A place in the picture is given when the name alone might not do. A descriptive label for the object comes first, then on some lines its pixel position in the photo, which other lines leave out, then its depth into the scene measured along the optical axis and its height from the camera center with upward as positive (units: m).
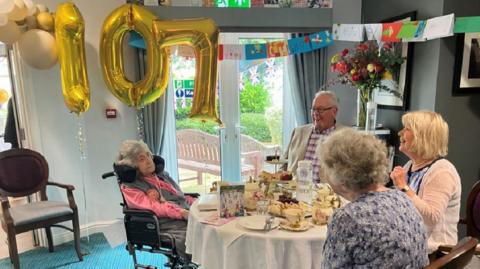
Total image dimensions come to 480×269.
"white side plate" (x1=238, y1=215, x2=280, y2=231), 1.68 -0.70
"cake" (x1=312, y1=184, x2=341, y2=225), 1.75 -0.67
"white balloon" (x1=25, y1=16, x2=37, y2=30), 2.69 +0.48
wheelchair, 2.21 -0.97
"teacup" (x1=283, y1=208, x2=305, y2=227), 1.71 -0.68
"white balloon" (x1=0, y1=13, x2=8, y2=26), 2.34 +0.45
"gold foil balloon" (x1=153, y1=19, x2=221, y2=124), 2.41 +0.25
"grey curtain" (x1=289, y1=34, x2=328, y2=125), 3.86 +0.04
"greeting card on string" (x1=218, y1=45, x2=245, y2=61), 3.43 +0.29
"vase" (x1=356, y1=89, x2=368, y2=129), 3.24 -0.28
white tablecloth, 1.62 -0.79
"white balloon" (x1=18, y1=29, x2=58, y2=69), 2.62 +0.27
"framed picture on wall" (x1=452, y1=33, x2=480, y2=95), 2.59 +0.10
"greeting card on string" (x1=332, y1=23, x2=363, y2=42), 3.01 +0.43
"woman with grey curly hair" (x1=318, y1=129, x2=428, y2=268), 1.11 -0.45
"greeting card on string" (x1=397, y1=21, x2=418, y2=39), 2.57 +0.37
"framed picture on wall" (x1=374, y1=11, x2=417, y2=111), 2.94 +0.00
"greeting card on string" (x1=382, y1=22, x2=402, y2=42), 2.68 +0.38
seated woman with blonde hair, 1.60 -0.47
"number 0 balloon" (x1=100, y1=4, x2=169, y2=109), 2.42 +0.18
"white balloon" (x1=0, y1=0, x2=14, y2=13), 2.28 +0.52
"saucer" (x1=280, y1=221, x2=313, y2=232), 1.67 -0.71
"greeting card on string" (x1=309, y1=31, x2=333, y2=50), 3.27 +0.39
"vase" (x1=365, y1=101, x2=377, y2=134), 3.04 -0.32
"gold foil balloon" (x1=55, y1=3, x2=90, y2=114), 2.63 +0.22
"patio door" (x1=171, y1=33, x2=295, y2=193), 3.88 -0.46
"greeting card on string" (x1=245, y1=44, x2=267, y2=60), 3.39 +0.29
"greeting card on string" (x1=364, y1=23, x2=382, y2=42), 2.84 +0.40
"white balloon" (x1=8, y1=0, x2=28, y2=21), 2.46 +0.52
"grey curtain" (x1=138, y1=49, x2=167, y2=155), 3.59 -0.41
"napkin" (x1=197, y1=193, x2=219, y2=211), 1.97 -0.70
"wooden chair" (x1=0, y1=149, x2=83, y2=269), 2.65 -0.97
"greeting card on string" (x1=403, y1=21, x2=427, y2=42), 2.51 +0.34
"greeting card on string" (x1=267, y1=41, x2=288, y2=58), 3.33 +0.31
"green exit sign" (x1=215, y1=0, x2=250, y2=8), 3.44 +0.78
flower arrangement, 2.99 +0.12
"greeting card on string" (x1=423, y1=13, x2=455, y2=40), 2.29 +0.35
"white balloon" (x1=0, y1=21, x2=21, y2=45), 2.52 +0.38
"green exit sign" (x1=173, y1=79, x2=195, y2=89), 3.85 -0.01
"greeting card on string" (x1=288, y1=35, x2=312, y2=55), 3.29 +0.34
